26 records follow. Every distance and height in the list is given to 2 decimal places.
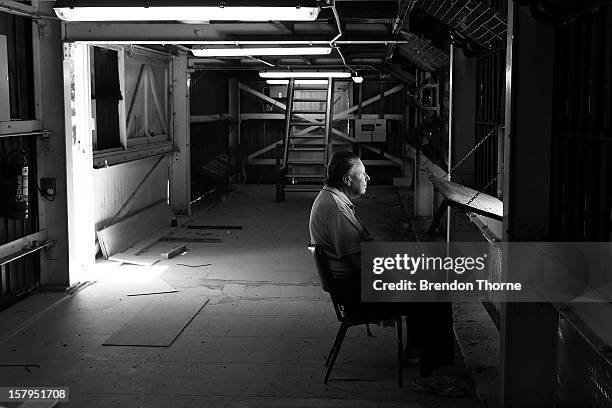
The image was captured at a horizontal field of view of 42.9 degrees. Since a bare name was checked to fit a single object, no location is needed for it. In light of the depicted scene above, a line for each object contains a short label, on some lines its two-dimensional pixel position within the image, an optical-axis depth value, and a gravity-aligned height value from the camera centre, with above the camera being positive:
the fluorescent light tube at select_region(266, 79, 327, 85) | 17.48 +1.21
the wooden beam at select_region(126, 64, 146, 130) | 10.66 +0.58
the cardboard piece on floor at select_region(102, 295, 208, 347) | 6.09 -1.58
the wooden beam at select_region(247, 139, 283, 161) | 18.80 -0.37
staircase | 15.75 -0.05
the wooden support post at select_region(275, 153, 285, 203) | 15.41 -0.97
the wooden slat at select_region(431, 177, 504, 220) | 4.74 -0.46
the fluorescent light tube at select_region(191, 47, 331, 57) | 9.70 +1.06
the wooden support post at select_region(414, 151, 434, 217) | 12.40 -0.92
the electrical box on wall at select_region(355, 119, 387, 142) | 18.06 +0.09
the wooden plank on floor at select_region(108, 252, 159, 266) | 9.14 -1.47
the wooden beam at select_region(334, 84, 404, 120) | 18.22 +0.76
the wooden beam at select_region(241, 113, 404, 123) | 18.27 +0.43
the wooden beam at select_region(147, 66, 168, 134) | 11.77 +0.47
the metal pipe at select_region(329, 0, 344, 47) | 7.09 +1.07
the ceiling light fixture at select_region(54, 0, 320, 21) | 5.70 +0.92
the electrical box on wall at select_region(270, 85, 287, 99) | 18.73 +1.07
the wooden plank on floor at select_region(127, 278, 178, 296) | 7.75 -1.55
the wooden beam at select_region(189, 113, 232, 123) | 14.67 +0.36
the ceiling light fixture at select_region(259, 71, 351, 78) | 14.59 +1.14
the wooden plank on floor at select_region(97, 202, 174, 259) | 9.52 -1.26
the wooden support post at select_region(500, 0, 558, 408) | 4.26 -0.32
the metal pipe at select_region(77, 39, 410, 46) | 7.87 +1.02
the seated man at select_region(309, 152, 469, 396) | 4.94 -0.97
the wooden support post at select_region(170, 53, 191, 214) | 12.88 +0.13
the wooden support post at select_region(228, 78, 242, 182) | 18.36 +0.35
